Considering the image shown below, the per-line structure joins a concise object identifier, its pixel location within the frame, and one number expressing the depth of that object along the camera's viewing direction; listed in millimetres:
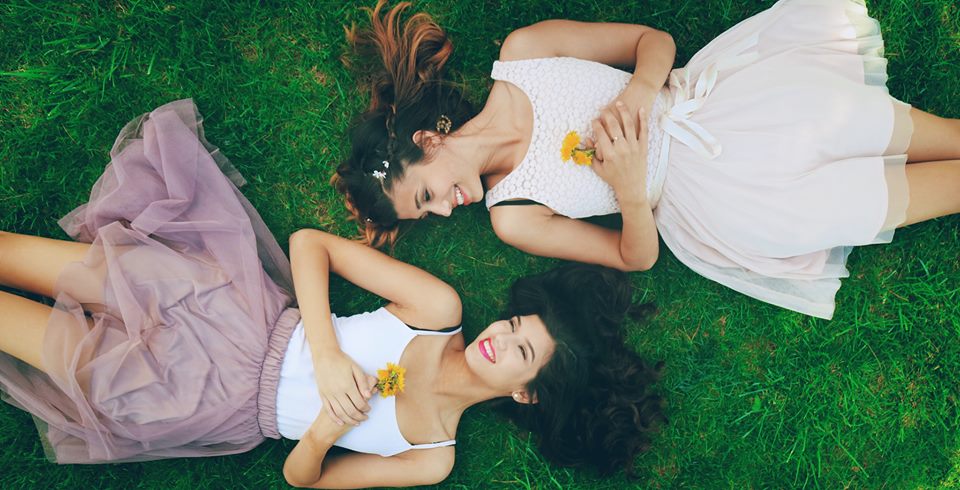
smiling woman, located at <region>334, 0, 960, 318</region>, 3082
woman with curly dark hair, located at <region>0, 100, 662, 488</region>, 2971
